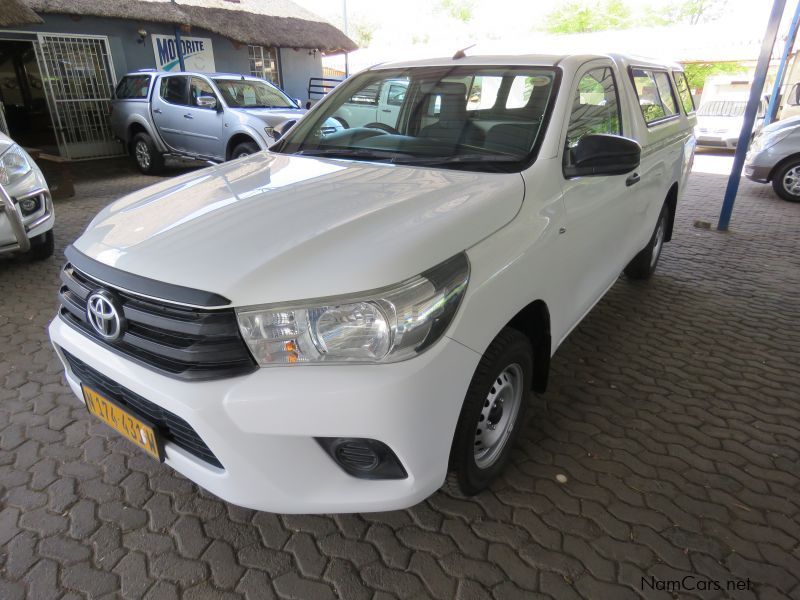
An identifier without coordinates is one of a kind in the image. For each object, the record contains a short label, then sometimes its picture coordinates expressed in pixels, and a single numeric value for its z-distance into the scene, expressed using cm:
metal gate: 1005
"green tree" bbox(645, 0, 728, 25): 4272
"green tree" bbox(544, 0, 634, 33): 3859
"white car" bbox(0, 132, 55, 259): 411
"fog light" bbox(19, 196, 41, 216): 449
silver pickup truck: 798
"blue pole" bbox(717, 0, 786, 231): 544
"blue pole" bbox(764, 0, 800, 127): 1134
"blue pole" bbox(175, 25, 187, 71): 1103
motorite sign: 1182
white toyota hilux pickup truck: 152
